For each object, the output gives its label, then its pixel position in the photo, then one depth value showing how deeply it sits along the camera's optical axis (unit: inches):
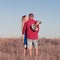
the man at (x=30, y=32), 465.4
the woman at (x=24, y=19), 511.8
